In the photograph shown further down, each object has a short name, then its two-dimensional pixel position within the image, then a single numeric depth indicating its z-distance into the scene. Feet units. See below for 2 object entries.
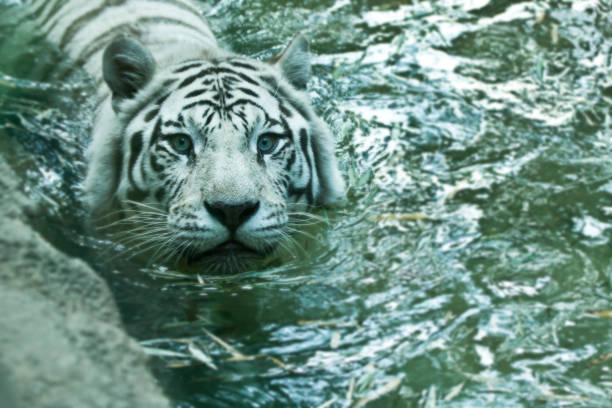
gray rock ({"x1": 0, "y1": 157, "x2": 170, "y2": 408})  9.17
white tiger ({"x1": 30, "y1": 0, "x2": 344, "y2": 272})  18.24
